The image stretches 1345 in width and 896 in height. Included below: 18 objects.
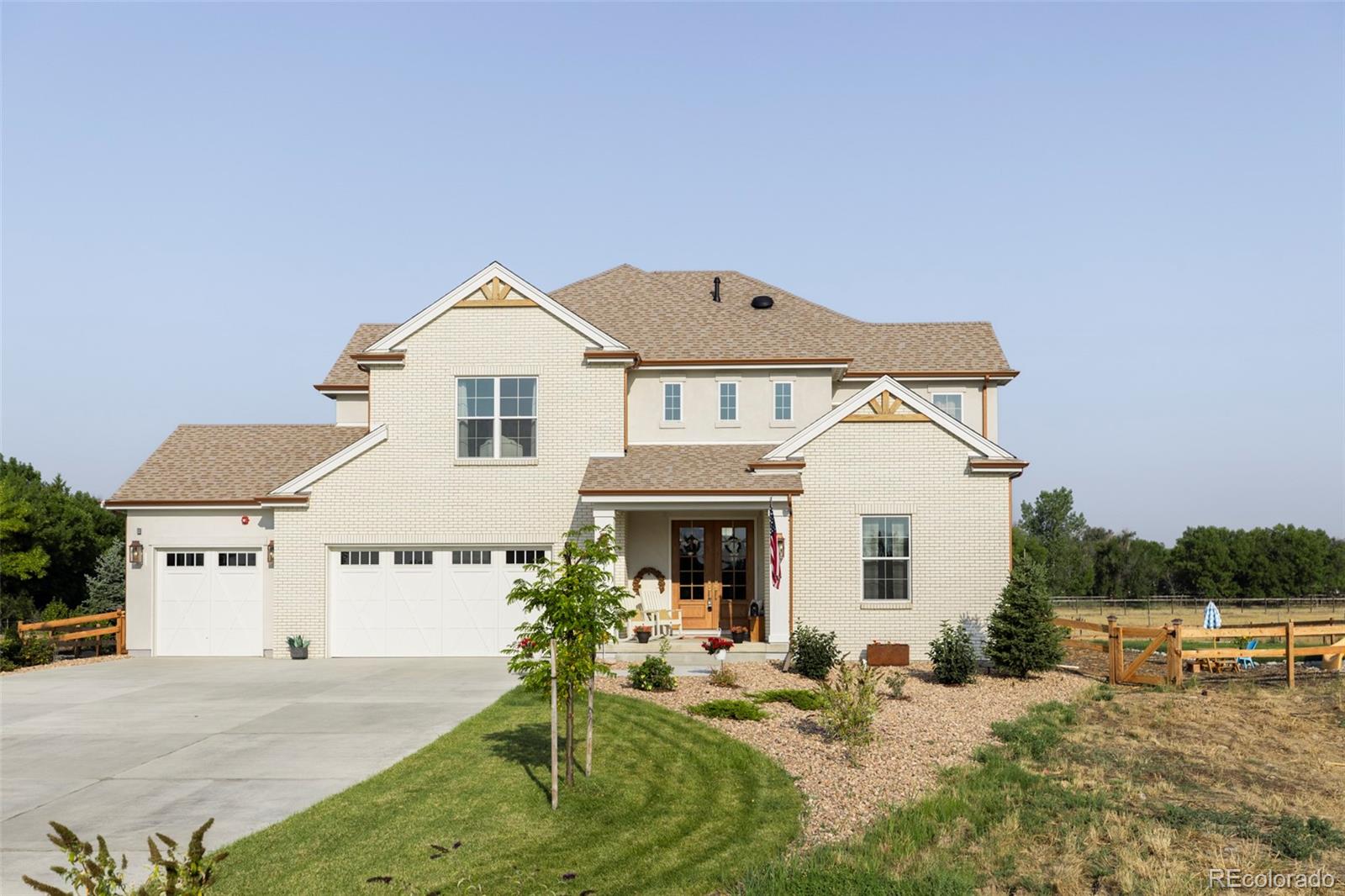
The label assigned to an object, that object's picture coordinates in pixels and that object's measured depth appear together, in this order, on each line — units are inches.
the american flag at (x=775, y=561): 864.9
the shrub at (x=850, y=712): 544.7
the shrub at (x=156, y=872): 209.9
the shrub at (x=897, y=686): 683.4
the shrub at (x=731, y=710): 611.8
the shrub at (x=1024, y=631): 796.0
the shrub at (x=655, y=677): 690.8
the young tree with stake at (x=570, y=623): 450.0
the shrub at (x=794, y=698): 641.6
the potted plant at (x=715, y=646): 773.3
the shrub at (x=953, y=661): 755.3
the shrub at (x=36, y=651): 909.2
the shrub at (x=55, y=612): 1229.1
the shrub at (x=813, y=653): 760.3
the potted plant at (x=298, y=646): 930.7
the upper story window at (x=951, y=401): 1074.7
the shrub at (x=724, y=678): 708.7
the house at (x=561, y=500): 892.0
